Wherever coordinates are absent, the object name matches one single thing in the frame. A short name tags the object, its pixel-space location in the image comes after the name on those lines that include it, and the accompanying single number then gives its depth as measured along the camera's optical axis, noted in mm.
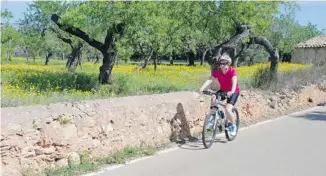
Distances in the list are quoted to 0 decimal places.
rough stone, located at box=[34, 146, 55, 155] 5747
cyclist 8406
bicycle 8109
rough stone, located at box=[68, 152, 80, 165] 6200
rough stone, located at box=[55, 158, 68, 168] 6039
